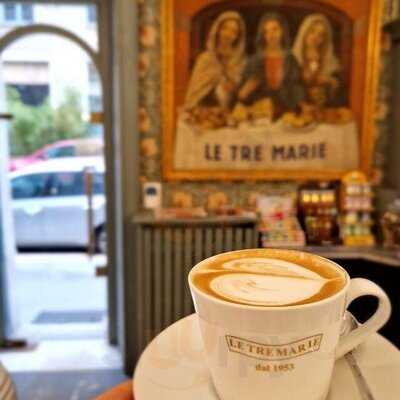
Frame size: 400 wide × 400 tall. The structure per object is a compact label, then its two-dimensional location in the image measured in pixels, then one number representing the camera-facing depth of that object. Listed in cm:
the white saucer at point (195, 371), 50
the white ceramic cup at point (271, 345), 42
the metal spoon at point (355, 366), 49
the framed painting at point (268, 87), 213
